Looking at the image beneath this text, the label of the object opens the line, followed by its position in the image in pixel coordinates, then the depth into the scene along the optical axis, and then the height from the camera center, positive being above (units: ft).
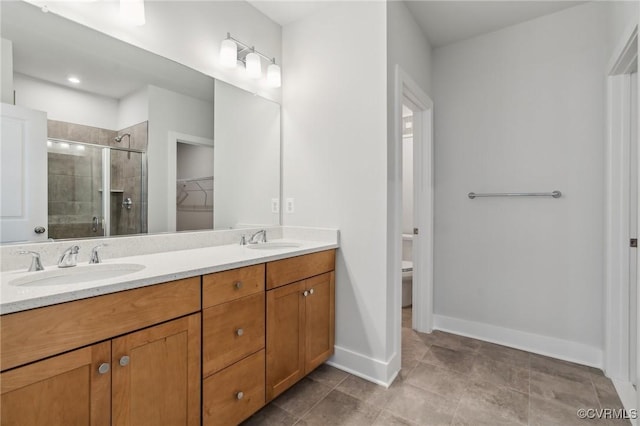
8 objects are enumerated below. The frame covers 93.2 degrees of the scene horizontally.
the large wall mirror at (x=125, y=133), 4.18 +1.38
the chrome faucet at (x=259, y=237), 6.82 -0.59
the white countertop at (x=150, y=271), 2.72 -0.74
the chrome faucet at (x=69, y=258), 3.98 -0.61
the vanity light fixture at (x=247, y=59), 6.20 +3.34
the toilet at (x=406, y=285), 10.50 -2.59
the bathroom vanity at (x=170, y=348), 2.72 -1.60
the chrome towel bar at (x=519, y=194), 7.13 +0.43
